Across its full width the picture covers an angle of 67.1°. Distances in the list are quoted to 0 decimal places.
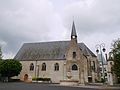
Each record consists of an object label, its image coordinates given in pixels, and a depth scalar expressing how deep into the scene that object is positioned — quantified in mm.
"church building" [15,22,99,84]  23810
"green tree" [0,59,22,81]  23496
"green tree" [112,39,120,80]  13170
